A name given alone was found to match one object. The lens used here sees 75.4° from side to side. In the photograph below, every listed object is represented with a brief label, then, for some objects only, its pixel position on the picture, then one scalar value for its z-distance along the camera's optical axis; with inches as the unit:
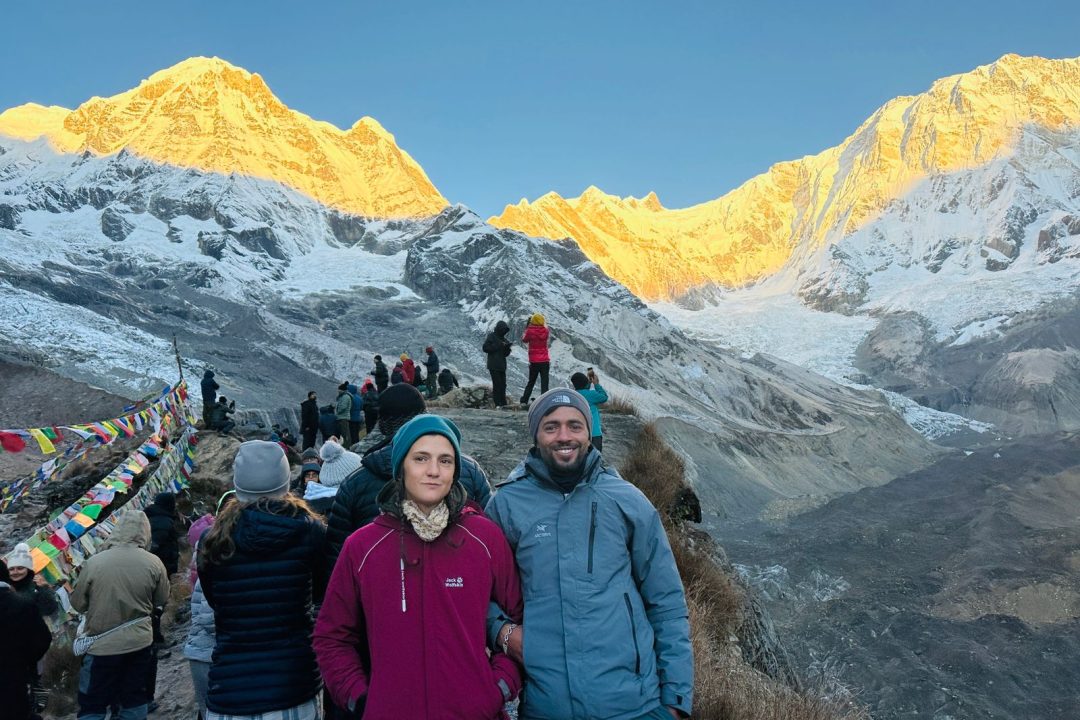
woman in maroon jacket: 102.0
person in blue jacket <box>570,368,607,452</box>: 343.6
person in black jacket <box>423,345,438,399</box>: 733.3
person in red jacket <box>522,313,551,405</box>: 438.6
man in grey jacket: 108.7
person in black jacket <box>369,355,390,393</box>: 690.8
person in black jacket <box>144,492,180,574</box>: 275.1
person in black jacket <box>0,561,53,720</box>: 159.8
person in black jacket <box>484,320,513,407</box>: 474.6
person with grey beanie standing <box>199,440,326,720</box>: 122.1
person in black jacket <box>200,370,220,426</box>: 685.7
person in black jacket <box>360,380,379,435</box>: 614.7
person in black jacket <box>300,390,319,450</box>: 619.8
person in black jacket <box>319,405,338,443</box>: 584.4
